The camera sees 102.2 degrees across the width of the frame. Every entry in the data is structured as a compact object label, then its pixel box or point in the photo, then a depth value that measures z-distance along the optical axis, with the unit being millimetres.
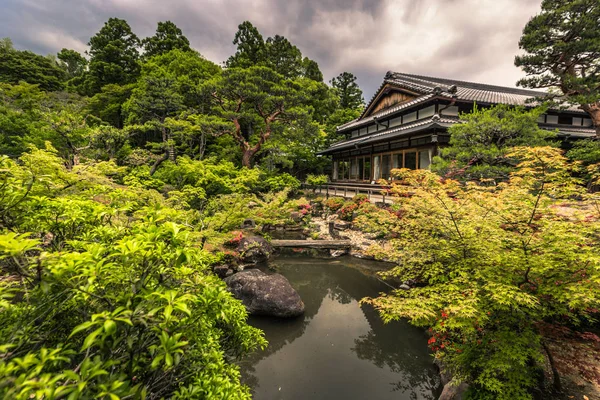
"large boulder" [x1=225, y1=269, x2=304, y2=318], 6098
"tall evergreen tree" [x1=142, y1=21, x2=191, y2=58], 28578
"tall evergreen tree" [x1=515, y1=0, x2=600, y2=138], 10797
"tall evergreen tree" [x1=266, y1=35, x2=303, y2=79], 28156
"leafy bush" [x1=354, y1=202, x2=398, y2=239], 7225
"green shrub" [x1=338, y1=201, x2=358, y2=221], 13055
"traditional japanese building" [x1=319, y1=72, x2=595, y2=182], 13211
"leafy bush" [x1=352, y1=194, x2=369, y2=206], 13226
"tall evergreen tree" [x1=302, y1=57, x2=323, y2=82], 31297
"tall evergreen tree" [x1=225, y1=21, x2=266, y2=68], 27234
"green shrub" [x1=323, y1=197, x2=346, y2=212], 15074
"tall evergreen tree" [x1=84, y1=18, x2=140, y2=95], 24422
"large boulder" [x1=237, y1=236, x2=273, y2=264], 8938
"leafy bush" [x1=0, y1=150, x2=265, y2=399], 1134
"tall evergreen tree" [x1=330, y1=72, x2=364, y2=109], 34719
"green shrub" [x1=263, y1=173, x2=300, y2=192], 16141
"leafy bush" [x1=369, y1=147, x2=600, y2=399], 2961
